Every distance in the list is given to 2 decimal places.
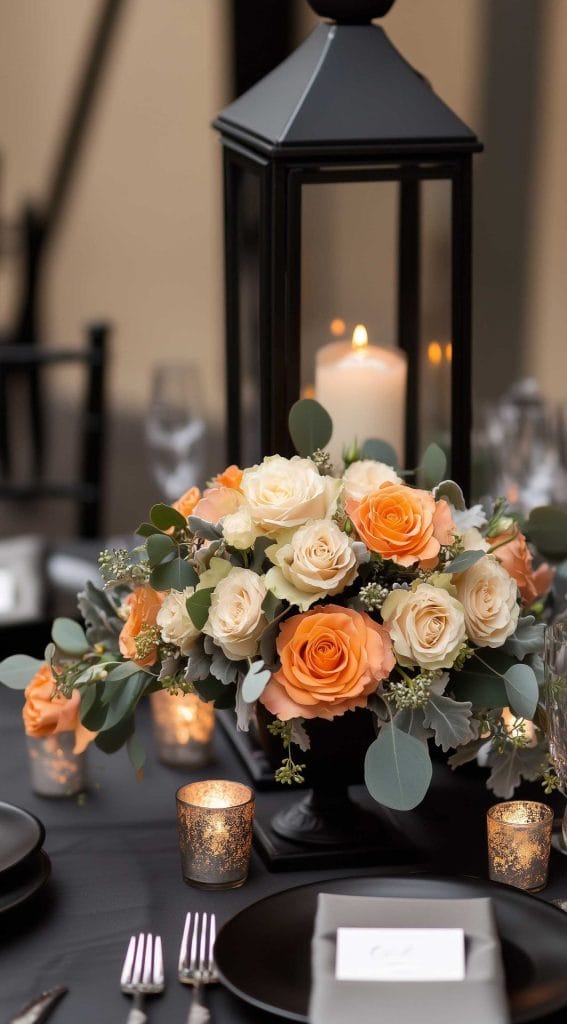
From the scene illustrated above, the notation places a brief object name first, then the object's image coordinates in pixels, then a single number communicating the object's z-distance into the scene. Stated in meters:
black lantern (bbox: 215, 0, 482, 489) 2.20
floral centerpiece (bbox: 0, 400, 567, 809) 1.98
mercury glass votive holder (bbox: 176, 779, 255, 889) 2.03
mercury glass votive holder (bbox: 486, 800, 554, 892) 2.03
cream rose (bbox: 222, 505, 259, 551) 2.03
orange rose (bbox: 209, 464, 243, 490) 2.11
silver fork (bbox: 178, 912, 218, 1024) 1.86
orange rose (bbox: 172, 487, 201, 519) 2.15
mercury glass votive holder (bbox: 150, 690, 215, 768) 2.31
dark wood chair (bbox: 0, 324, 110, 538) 4.04
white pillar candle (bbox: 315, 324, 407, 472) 2.32
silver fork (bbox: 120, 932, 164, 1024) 1.89
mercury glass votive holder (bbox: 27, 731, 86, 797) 2.24
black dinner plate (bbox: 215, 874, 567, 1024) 1.84
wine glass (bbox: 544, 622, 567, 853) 1.99
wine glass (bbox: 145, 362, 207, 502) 3.54
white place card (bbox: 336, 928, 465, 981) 1.84
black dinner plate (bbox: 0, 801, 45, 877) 2.02
